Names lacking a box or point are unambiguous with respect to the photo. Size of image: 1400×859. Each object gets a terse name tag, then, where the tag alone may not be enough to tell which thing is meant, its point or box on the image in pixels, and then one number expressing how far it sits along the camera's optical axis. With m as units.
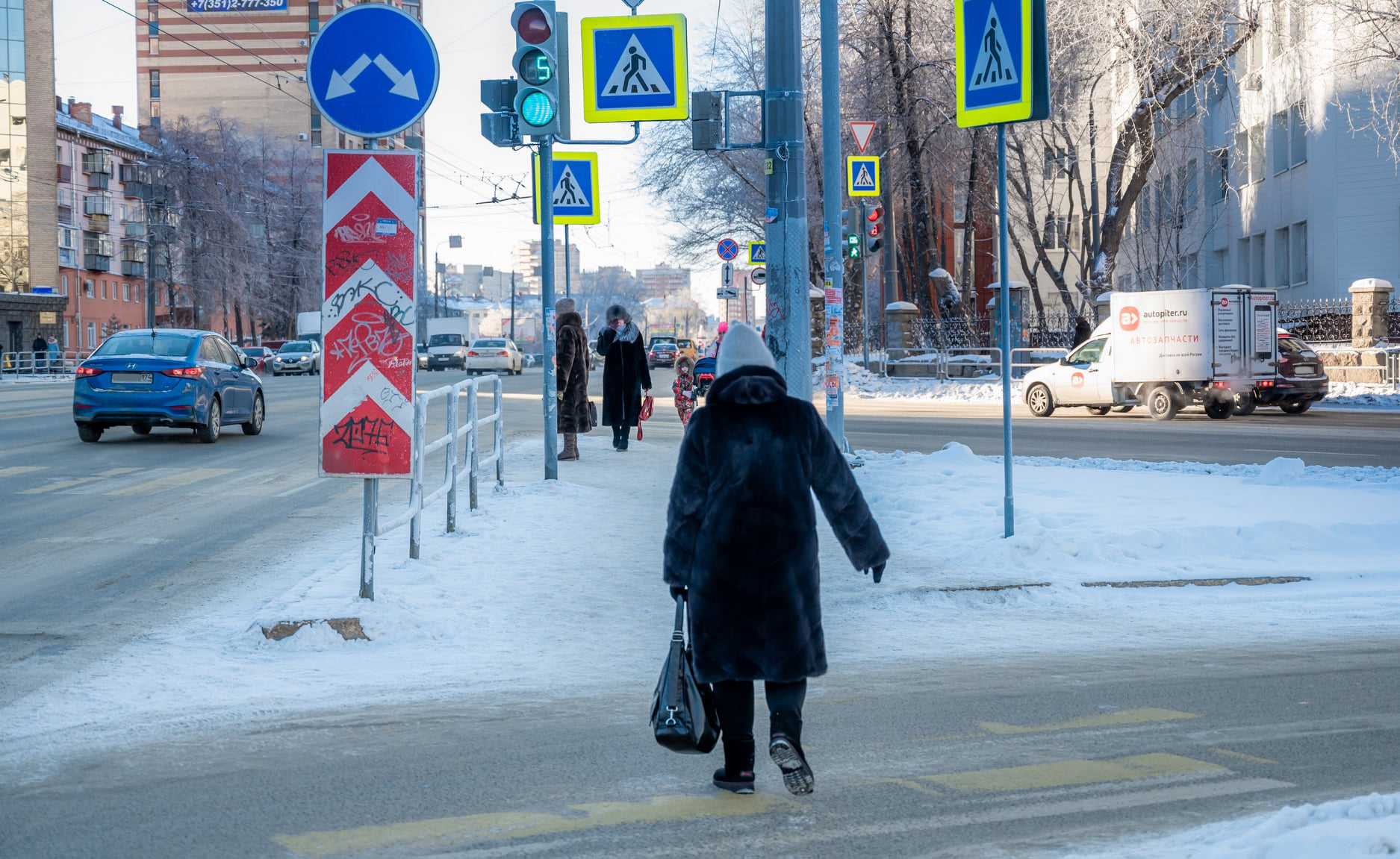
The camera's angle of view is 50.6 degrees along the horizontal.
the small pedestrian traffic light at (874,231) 25.38
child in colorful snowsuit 21.31
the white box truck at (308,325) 78.62
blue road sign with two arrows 7.57
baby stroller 22.86
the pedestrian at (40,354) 60.48
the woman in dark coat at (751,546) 4.89
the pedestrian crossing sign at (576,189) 15.24
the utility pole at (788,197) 11.39
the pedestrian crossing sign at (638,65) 12.77
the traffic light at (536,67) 12.79
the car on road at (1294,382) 27.45
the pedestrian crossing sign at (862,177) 20.39
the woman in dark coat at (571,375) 17.14
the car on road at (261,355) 66.88
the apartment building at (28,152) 78.62
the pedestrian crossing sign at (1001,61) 9.20
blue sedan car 19.66
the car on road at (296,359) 65.38
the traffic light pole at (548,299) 14.23
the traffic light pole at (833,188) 14.70
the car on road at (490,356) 57.22
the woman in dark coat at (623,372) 18.81
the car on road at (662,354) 74.44
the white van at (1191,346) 26.83
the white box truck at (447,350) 69.19
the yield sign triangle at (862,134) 19.84
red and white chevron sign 7.61
